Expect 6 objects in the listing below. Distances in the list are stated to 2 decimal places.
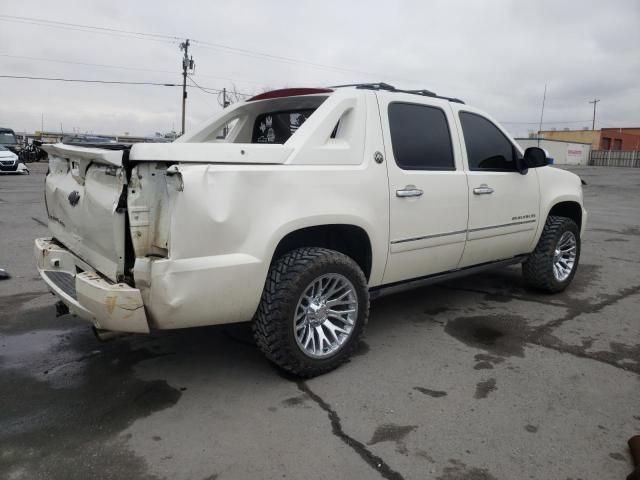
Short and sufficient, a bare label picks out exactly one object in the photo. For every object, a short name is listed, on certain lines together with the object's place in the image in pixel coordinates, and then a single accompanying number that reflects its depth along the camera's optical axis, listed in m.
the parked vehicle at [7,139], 27.81
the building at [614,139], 65.62
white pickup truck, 2.66
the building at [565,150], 54.95
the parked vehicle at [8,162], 22.39
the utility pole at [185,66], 41.09
